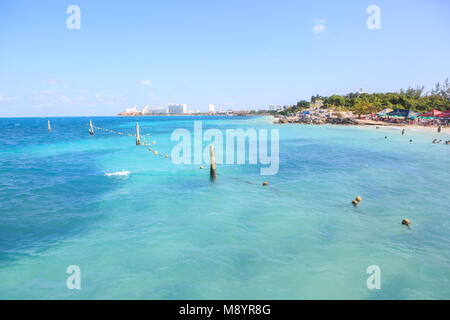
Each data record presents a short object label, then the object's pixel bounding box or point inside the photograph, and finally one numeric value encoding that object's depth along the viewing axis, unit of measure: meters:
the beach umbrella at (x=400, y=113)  74.50
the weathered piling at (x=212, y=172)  21.17
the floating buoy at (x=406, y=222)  12.98
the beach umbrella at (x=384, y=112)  82.09
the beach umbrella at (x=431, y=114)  62.20
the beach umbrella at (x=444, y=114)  60.27
